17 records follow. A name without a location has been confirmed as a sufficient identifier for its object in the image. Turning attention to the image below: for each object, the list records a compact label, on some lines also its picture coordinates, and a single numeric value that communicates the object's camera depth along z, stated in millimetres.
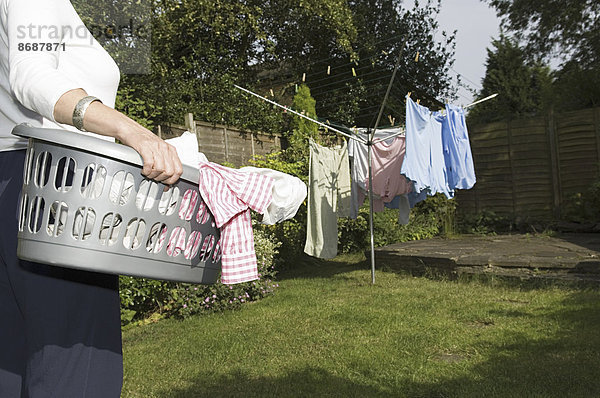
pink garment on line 6105
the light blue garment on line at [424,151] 5277
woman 946
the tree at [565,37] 11367
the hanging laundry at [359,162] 6262
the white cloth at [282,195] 1359
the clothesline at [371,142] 5922
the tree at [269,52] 9664
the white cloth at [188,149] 1338
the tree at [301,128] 8469
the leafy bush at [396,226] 8414
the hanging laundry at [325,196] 6207
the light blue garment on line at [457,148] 5684
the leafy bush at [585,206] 9203
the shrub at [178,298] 4527
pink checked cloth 1195
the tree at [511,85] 18812
